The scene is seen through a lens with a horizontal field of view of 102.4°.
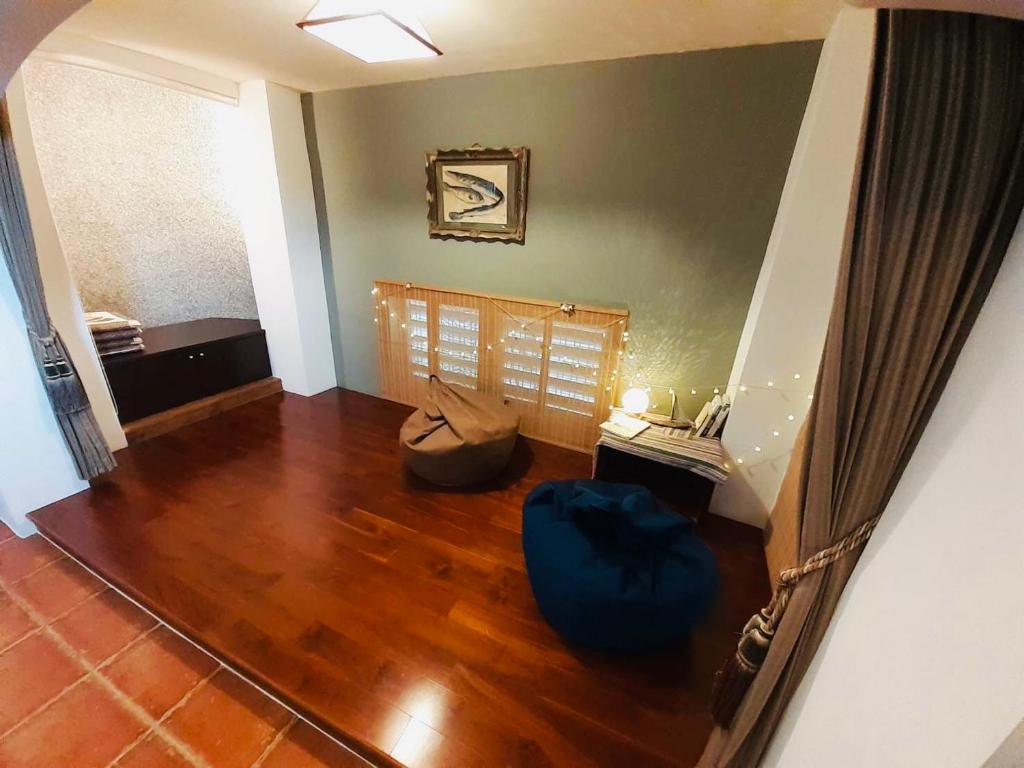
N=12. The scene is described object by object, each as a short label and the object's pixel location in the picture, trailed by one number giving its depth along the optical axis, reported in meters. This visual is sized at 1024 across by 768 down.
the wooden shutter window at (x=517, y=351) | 2.47
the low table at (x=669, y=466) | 1.88
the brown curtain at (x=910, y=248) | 0.63
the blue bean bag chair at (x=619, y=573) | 1.30
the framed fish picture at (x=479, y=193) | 2.32
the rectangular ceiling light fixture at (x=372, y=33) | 1.35
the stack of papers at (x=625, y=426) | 2.03
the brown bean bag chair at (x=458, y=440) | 2.17
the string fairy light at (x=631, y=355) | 2.24
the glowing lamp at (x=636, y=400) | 2.33
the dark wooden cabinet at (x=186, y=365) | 2.54
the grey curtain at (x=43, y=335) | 1.64
